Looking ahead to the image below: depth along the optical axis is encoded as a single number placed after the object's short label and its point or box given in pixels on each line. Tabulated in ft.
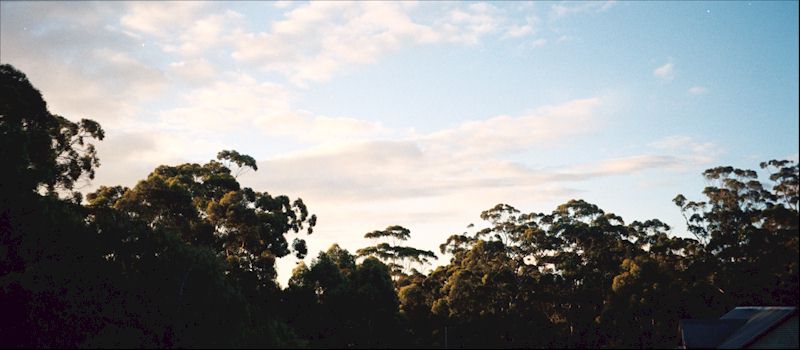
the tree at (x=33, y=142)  84.12
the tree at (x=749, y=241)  129.59
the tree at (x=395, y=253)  197.36
